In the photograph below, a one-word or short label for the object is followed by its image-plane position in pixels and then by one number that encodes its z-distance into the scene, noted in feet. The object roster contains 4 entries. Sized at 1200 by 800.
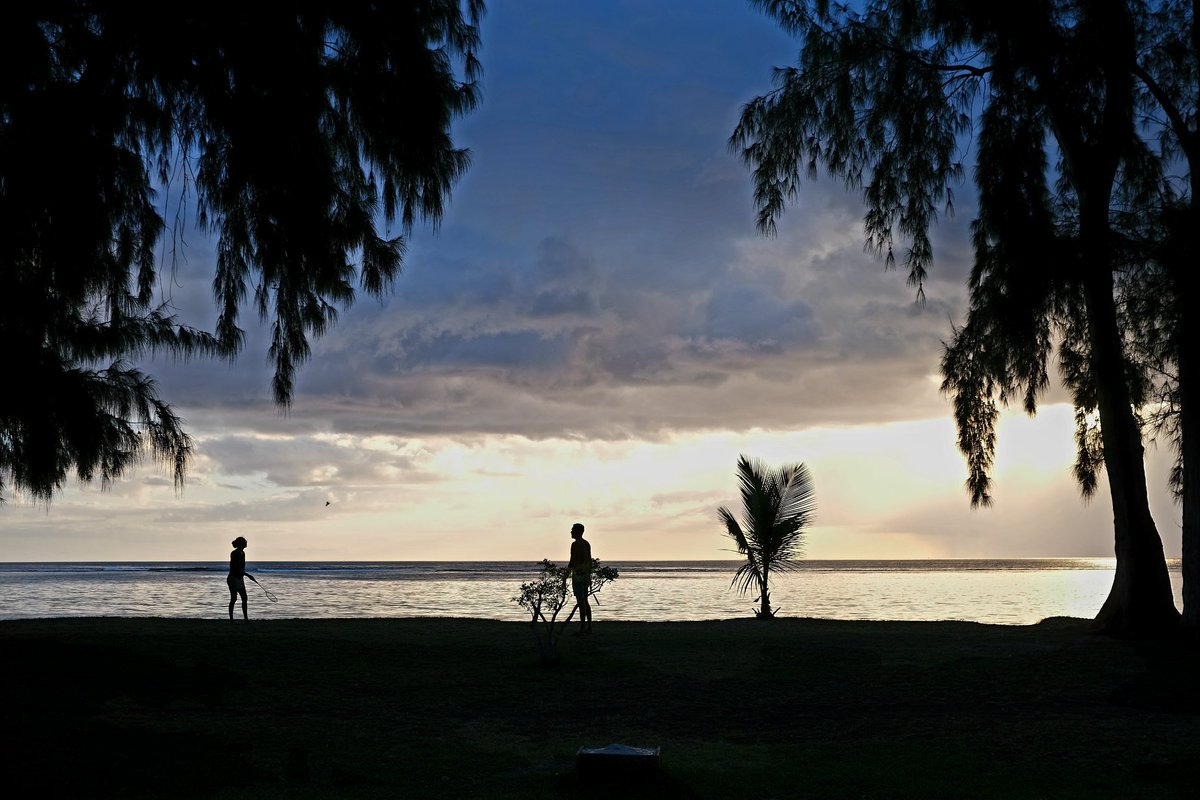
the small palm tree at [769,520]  67.72
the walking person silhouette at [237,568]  60.44
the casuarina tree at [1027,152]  46.60
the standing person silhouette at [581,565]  48.51
